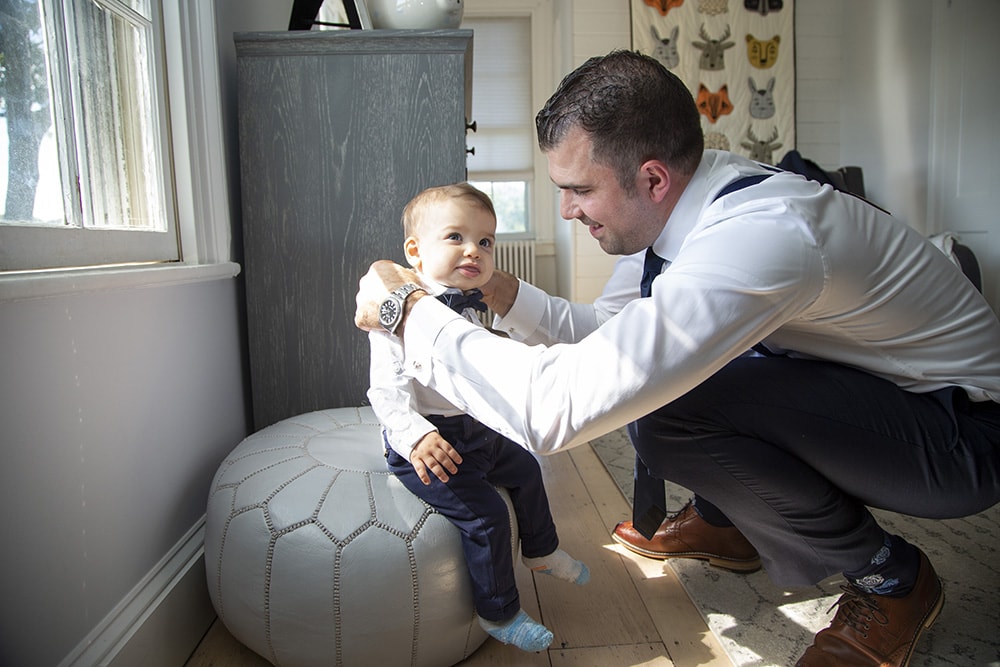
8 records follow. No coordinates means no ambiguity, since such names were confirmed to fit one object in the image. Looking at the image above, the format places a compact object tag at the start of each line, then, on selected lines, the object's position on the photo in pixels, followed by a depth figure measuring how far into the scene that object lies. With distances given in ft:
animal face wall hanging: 15.14
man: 3.09
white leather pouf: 3.57
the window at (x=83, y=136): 3.07
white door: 10.43
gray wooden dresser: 5.41
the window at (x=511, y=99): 17.40
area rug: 4.05
